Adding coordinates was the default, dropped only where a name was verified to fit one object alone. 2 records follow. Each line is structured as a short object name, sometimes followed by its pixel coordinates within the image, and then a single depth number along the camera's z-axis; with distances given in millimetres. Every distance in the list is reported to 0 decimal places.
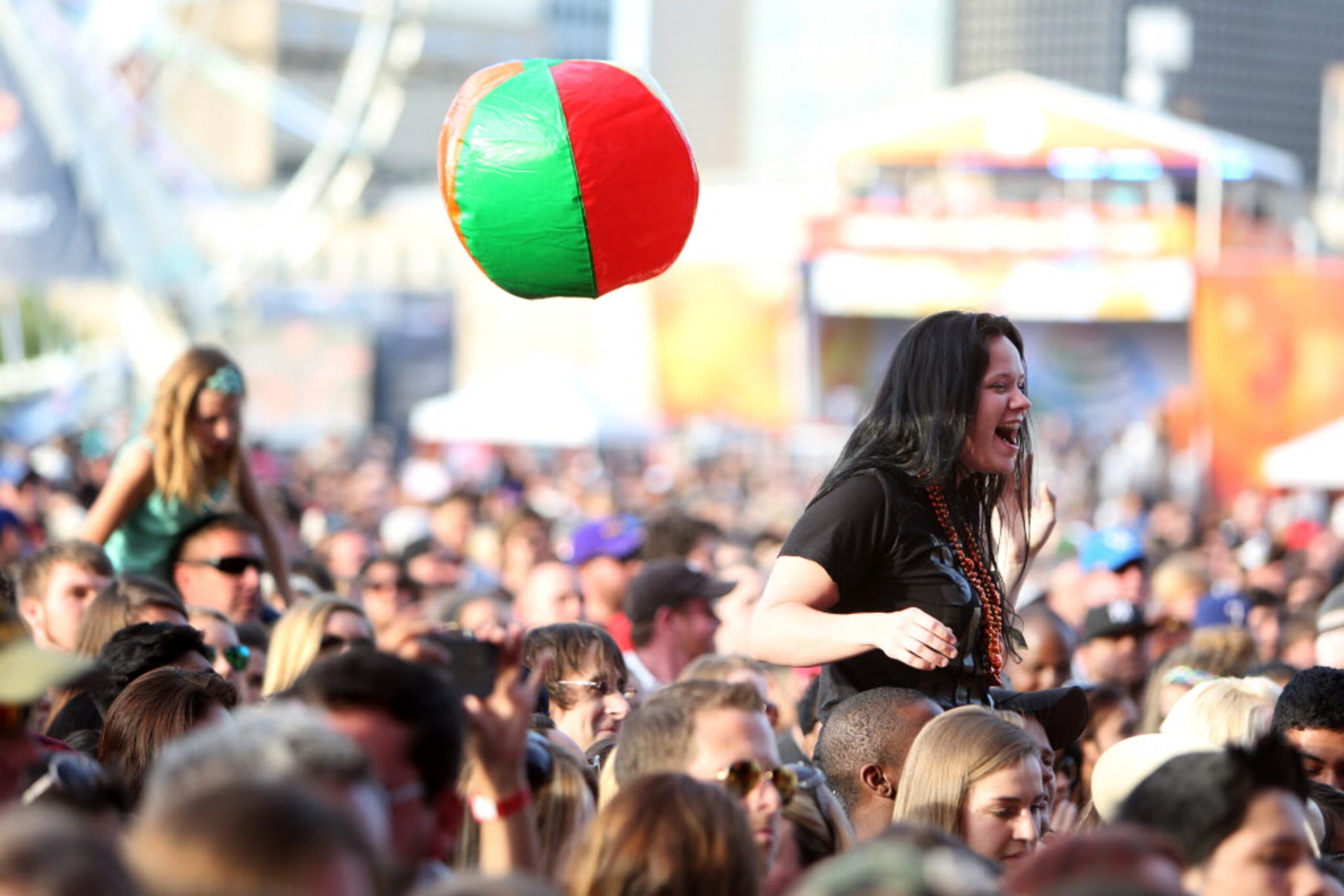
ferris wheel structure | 20281
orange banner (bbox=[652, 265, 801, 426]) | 38281
